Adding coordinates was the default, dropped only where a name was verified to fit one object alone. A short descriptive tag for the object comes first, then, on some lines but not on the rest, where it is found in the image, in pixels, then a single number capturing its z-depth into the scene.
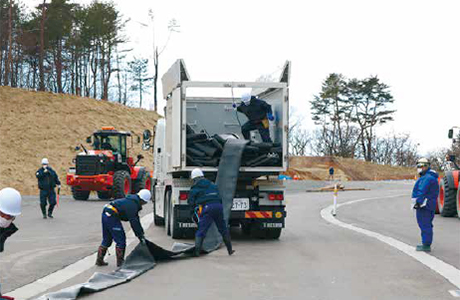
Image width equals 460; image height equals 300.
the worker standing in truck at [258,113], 14.97
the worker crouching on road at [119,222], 10.77
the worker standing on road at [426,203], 12.86
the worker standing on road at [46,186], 21.73
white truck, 14.41
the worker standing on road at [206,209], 12.05
